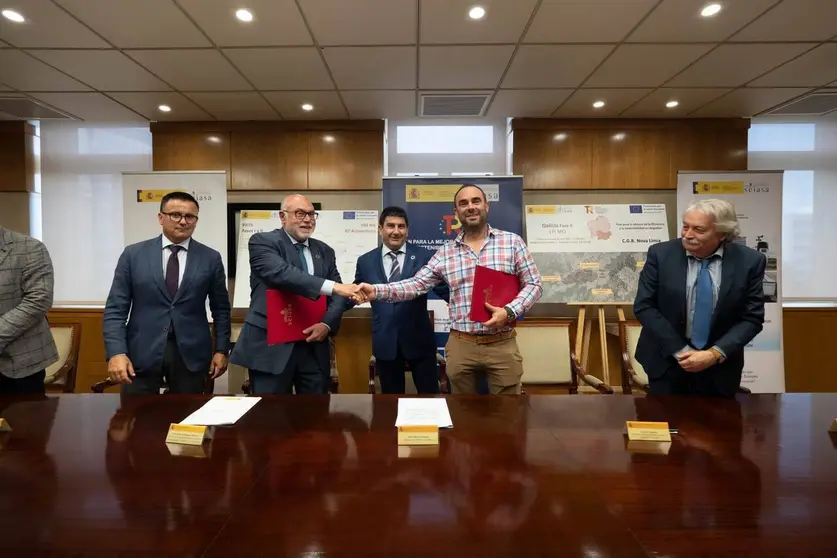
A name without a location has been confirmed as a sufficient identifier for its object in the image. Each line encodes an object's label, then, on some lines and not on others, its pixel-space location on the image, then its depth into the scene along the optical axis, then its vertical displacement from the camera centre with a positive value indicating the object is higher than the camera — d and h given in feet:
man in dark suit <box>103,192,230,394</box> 7.06 -0.69
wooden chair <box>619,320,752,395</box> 8.70 -1.87
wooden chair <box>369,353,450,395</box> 8.27 -2.17
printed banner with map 13.80 +0.73
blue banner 13.51 +2.08
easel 13.25 -1.98
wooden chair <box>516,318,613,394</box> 10.20 -2.04
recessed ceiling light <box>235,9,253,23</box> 8.36 +5.02
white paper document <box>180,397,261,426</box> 4.37 -1.56
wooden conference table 2.47 -1.57
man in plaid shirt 6.95 -0.36
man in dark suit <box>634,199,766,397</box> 5.94 -0.57
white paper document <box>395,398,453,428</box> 4.31 -1.56
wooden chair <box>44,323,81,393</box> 8.07 -1.82
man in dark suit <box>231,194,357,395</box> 6.93 -0.56
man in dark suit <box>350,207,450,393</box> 8.68 -1.03
